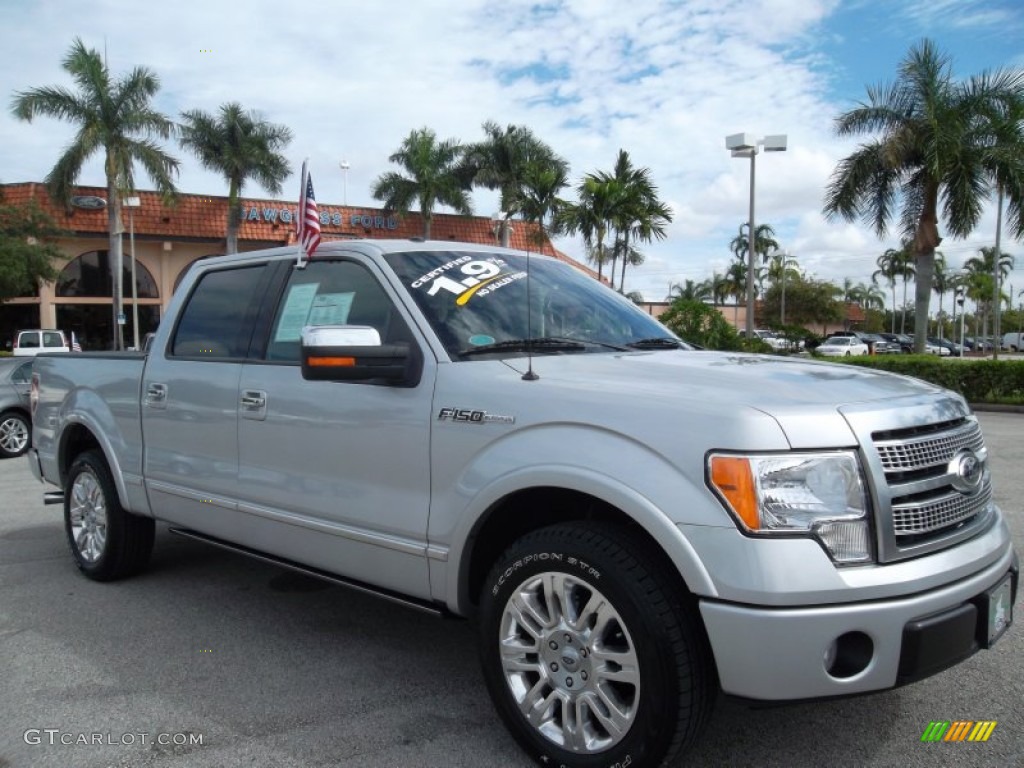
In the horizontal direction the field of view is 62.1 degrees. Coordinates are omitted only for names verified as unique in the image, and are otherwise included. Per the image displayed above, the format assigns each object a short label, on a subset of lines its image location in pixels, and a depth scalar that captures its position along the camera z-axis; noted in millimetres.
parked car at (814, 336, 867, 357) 43709
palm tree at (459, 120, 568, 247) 37375
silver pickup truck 2430
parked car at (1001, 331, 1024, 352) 71562
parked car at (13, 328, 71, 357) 27719
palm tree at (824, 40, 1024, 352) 21188
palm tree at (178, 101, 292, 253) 34312
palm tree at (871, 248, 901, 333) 84862
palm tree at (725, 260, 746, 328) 73438
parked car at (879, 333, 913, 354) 58000
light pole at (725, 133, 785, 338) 18047
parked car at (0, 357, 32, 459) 11461
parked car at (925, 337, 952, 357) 54581
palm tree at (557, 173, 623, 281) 27125
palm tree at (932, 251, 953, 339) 86031
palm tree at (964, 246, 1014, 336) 80688
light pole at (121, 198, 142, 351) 32031
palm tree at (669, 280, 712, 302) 81925
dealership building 34125
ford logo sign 33750
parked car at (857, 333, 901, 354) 52903
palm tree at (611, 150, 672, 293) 27250
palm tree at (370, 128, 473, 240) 36031
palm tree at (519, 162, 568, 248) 33406
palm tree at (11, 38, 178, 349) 30969
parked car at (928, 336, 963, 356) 53500
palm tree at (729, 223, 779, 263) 67875
